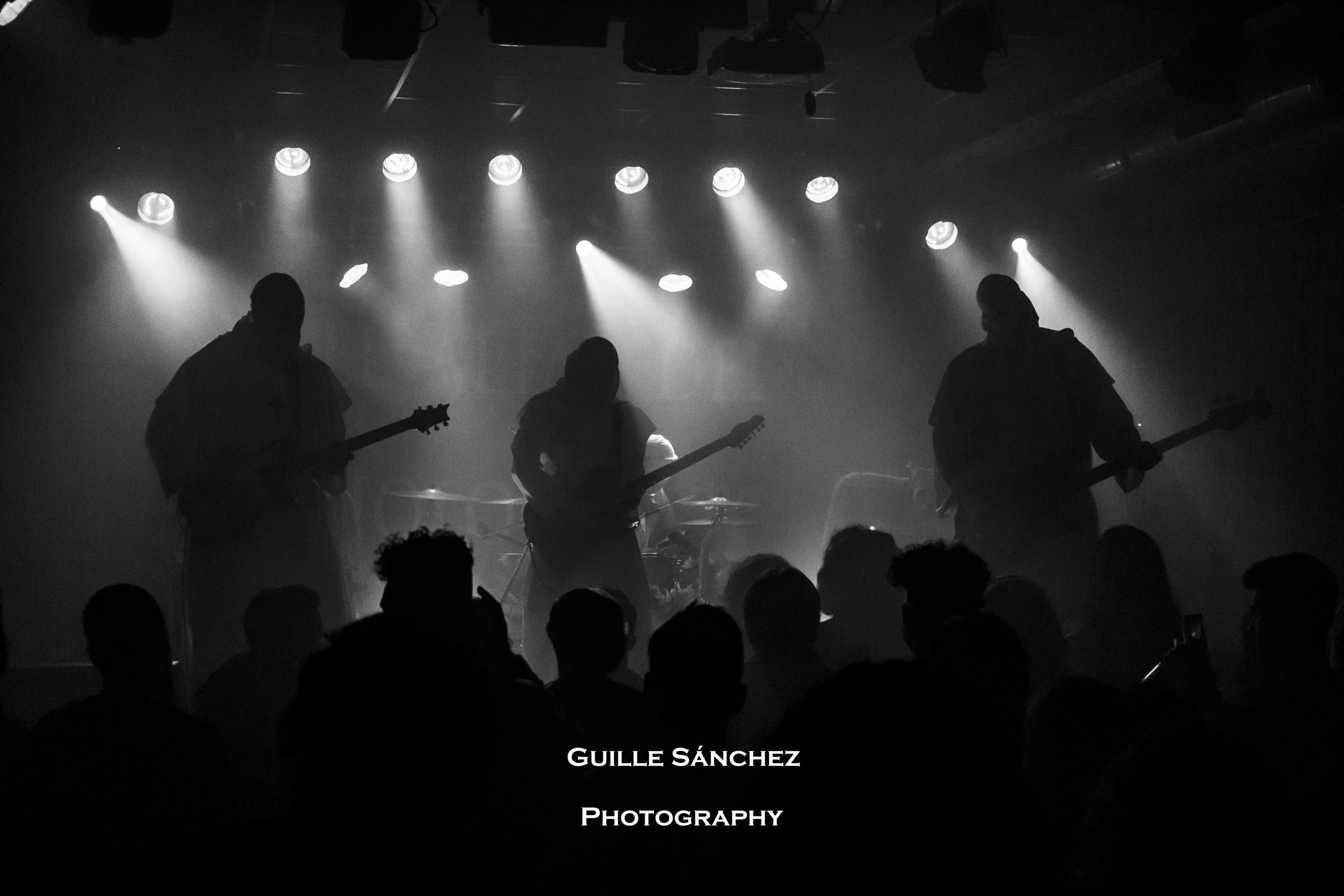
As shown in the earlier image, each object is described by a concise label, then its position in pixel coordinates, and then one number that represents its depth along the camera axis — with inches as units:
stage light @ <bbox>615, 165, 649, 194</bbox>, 449.1
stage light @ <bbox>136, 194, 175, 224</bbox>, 410.3
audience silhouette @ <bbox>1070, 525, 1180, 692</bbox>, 157.3
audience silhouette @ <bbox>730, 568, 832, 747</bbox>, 135.9
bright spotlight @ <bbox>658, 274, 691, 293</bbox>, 484.7
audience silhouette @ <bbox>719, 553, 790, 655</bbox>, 197.9
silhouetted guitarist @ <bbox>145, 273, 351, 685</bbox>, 211.0
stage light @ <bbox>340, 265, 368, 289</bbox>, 444.5
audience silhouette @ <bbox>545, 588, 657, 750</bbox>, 118.2
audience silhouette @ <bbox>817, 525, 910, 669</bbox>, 178.2
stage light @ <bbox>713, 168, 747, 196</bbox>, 451.8
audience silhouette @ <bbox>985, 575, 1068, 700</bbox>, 143.8
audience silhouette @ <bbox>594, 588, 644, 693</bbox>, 154.6
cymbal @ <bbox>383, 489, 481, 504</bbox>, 419.8
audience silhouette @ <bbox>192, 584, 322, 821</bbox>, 127.6
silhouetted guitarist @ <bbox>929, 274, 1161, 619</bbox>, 226.1
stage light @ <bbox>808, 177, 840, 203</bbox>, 451.5
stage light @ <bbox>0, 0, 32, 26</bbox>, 231.3
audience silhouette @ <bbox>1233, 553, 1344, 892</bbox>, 66.8
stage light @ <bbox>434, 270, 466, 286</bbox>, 467.5
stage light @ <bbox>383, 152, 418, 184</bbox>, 429.1
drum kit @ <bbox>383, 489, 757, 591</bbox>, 358.0
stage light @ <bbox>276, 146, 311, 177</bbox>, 420.5
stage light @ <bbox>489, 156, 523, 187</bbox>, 434.6
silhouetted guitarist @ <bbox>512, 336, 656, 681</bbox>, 239.6
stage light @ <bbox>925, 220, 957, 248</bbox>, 447.8
